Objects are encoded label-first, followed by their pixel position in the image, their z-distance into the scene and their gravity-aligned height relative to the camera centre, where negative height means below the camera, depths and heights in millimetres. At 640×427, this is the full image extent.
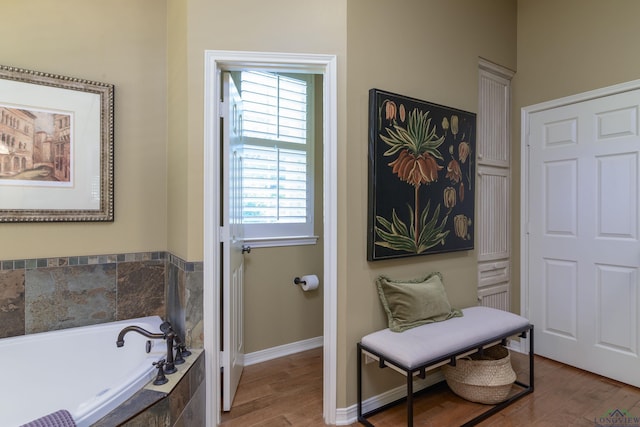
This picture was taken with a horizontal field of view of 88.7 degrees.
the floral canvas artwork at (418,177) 1955 +230
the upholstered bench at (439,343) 1666 -728
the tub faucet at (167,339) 1487 -593
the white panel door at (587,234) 2285 -160
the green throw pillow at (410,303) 1946 -550
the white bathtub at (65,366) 1581 -815
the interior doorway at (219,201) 1796 +47
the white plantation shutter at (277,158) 2676 +462
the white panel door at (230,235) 1910 -142
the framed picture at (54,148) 1800 +366
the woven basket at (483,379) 2002 -1031
